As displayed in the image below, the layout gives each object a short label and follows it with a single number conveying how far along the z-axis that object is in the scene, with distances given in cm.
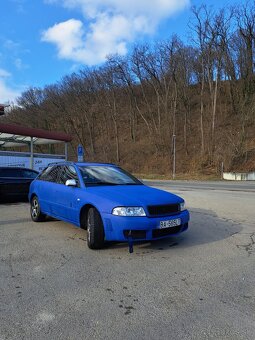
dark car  1348
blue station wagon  598
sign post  2752
